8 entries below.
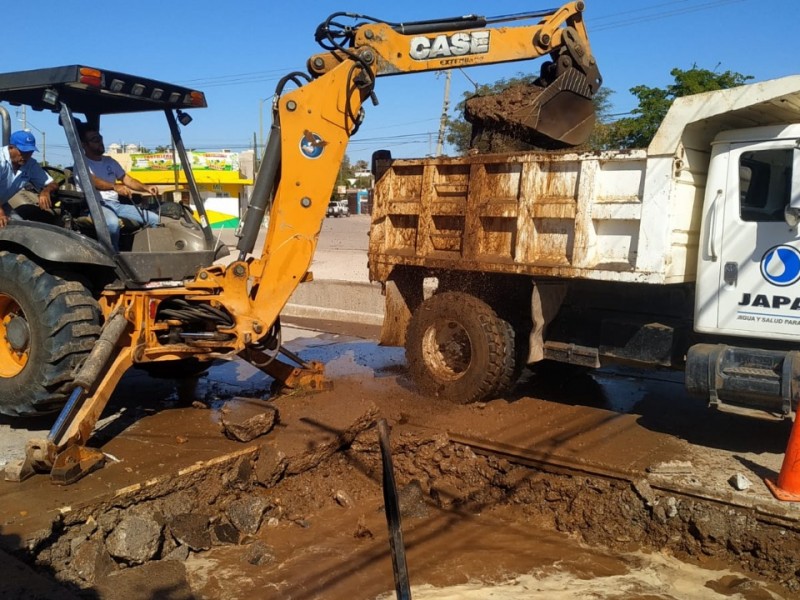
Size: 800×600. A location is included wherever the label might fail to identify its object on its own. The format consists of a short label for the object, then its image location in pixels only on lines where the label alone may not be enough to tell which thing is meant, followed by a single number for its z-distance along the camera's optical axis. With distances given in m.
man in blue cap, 6.02
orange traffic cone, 4.62
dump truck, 5.38
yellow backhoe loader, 5.55
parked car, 60.62
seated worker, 6.21
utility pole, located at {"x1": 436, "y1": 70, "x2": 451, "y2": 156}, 30.38
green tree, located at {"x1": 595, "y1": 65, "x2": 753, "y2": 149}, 16.56
